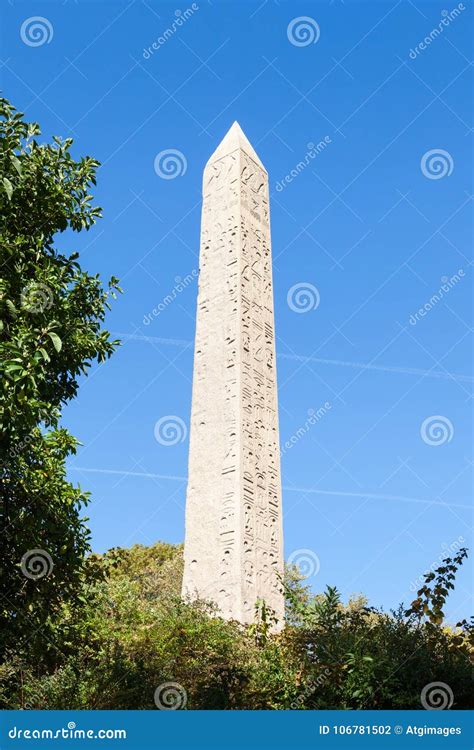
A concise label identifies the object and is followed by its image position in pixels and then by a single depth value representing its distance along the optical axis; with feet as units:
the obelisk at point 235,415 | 44.91
